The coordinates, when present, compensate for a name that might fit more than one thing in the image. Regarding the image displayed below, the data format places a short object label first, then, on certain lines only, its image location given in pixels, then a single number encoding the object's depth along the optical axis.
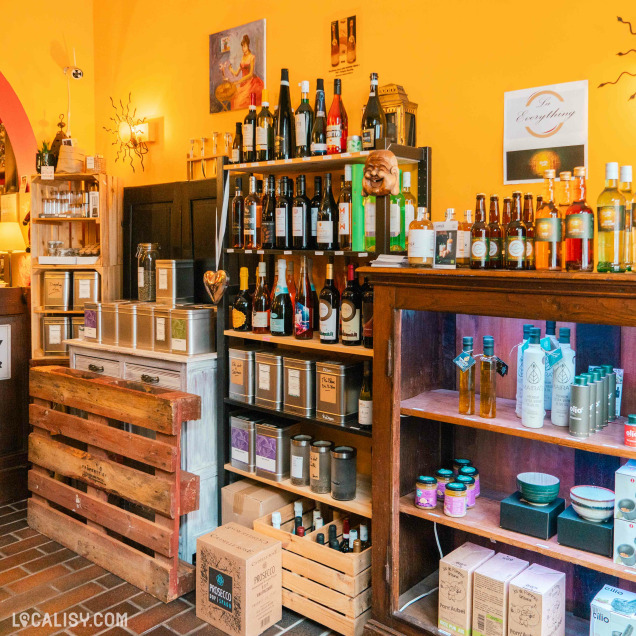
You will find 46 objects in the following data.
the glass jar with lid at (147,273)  3.42
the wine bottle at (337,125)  2.59
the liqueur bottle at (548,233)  1.87
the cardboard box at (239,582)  2.39
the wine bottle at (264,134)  2.80
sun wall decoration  4.03
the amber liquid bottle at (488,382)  2.06
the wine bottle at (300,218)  2.72
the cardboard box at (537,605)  1.92
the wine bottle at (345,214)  2.52
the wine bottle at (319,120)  2.68
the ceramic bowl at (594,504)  1.87
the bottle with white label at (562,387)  1.95
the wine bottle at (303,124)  2.68
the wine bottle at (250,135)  2.86
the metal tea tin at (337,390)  2.54
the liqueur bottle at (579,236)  1.78
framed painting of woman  3.29
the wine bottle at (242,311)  2.94
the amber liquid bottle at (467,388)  2.13
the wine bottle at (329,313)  2.58
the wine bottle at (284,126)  2.80
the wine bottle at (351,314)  2.51
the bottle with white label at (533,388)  1.94
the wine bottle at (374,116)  2.56
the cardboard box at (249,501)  2.82
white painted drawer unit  2.91
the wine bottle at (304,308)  2.71
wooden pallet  2.67
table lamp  4.08
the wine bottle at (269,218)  2.82
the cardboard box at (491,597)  2.00
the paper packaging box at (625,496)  1.80
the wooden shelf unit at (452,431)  1.90
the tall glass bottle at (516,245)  1.94
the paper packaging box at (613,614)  1.81
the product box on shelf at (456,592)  2.09
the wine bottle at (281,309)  2.77
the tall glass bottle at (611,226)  1.74
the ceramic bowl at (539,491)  2.01
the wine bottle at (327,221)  2.61
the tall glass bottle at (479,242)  2.04
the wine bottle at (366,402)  2.49
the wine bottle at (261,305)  2.84
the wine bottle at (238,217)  2.94
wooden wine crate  2.35
